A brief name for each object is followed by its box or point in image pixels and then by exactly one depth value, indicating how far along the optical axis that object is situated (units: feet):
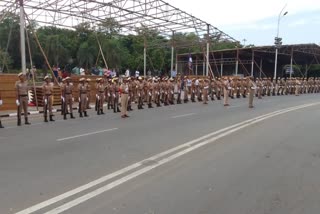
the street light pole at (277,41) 93.25
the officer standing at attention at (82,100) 41.24
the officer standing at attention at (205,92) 59.67
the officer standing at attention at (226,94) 53.88
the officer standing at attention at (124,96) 39.15
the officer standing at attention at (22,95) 34.61
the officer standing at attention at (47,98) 36.72
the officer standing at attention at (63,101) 39.55
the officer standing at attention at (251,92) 50.50
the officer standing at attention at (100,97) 44.20
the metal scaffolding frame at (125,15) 64.01
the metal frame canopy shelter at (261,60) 115.66
